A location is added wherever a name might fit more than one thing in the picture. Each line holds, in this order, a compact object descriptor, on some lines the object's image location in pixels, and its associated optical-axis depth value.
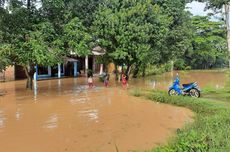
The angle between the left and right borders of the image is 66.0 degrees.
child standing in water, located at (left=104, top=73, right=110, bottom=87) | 13.37
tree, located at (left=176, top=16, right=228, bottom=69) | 27.89
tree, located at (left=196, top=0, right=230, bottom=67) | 12.77
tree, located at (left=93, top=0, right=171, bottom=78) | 12.86
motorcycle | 9.44
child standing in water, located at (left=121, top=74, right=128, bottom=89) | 12.59
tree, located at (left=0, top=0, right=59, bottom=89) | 10.02
